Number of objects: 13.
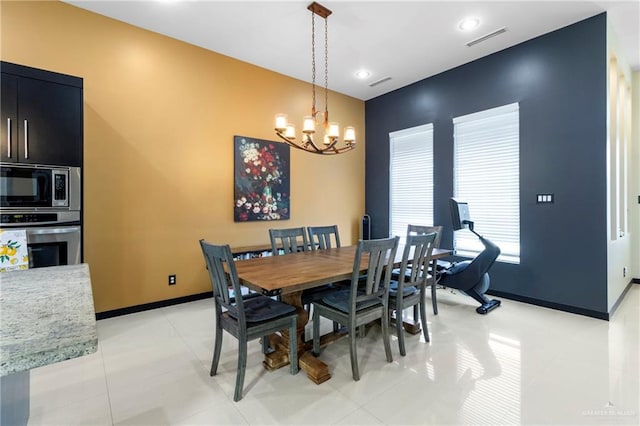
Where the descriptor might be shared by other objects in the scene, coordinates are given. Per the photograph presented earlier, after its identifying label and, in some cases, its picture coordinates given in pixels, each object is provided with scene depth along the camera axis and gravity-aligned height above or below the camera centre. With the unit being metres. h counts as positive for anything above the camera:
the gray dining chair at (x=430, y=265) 3.27 -0.60
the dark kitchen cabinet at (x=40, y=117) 2.52 +0.83
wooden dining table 2.01 -0.46
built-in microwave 2.51 +0.23
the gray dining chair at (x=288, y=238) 3.24 -0.29
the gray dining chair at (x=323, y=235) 3.49 -0.27
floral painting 4.27 +0.47
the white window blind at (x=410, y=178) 4.96 +0.57
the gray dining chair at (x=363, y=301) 2.19 -0.70
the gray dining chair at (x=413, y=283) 2.54 -0.63
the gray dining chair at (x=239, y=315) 1.97 -0.72
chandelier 2.99 +0.81
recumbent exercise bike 3.56 -0.75
